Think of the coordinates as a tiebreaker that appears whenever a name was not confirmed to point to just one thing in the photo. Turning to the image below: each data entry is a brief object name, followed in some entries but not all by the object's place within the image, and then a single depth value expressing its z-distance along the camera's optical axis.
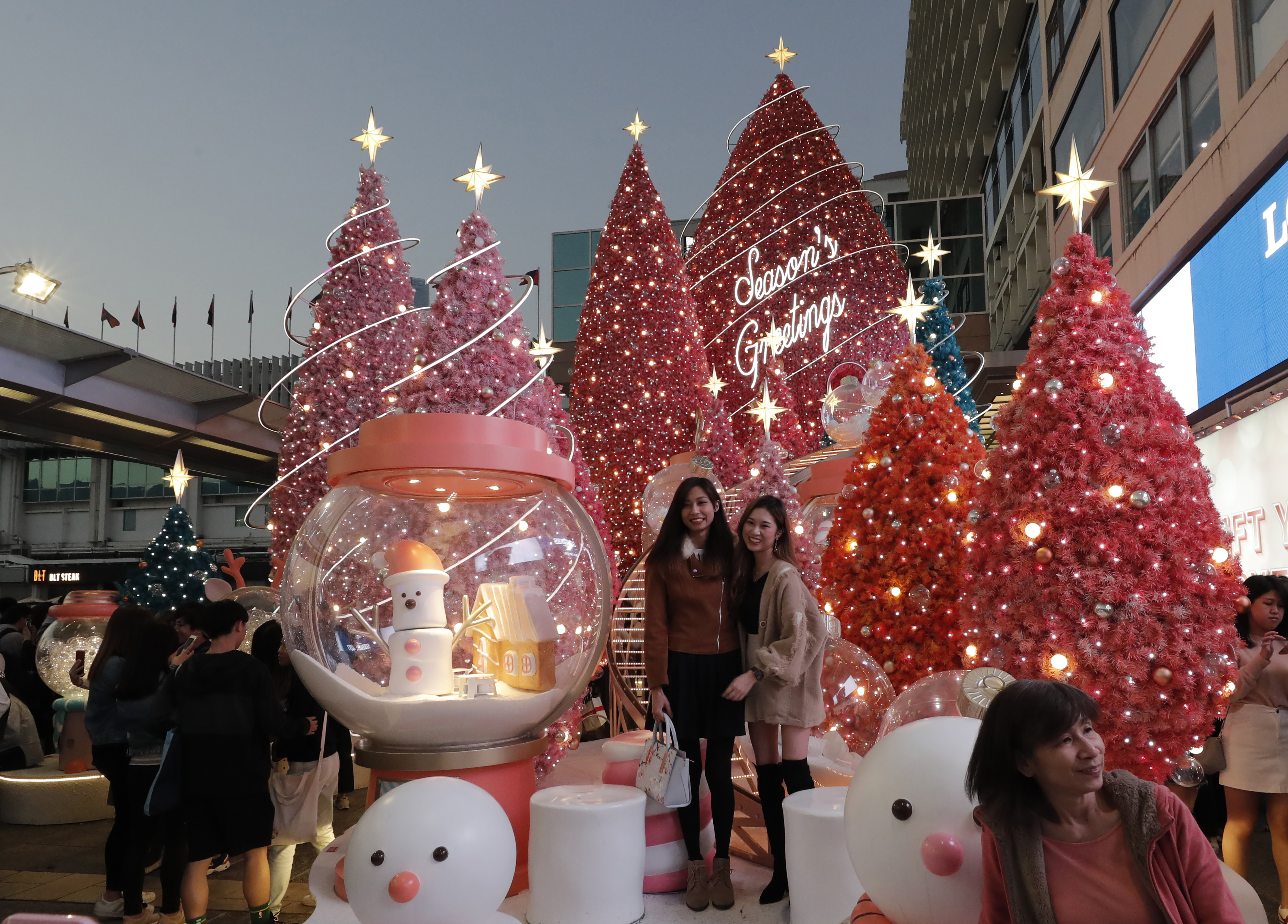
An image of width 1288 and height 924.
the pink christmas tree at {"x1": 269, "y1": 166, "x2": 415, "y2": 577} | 8.62
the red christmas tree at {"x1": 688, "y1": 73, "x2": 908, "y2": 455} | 11.48
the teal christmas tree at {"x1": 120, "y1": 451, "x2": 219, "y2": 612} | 10.41
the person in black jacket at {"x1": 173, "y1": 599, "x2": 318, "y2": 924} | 3.84
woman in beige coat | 3.61
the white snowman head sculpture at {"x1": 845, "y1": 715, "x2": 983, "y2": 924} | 2.40
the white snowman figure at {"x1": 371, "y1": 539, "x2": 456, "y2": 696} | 3.98
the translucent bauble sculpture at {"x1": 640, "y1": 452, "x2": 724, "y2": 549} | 8.41
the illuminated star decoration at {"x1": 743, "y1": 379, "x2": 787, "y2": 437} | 7.70
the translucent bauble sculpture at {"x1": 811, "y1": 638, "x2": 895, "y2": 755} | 4.20
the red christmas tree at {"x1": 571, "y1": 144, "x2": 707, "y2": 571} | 10.52
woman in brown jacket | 3.76
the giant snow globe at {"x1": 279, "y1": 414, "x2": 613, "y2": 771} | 3.95
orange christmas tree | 5.24
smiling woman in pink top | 1.86
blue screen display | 6.65
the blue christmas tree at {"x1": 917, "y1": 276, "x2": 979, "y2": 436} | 11.02
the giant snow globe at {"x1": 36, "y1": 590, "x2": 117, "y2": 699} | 7.27
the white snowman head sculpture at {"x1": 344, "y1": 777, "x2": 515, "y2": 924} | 3.05
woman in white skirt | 4.05
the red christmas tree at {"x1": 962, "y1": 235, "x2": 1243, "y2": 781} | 3.61
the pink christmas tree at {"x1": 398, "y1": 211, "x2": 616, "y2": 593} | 5.42
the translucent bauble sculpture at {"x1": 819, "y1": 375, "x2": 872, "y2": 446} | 7.84
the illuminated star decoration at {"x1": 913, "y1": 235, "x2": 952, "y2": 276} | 9.91
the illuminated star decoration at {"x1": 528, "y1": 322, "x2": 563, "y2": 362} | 6.74
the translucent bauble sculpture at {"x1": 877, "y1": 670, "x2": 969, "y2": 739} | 3.22
